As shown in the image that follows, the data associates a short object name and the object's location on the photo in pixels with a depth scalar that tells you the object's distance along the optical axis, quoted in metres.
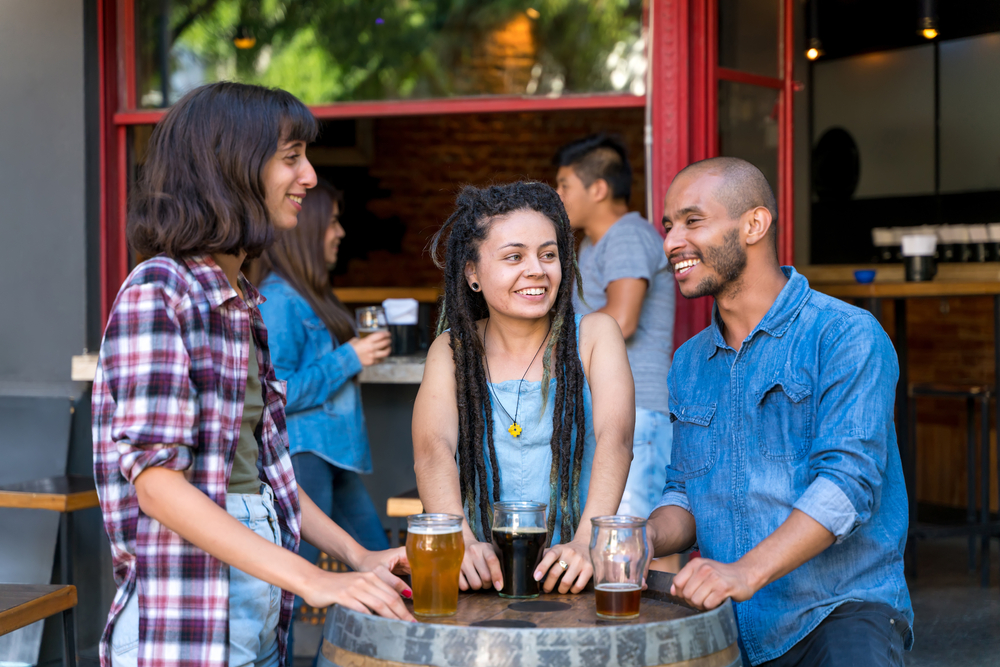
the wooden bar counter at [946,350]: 5.19
